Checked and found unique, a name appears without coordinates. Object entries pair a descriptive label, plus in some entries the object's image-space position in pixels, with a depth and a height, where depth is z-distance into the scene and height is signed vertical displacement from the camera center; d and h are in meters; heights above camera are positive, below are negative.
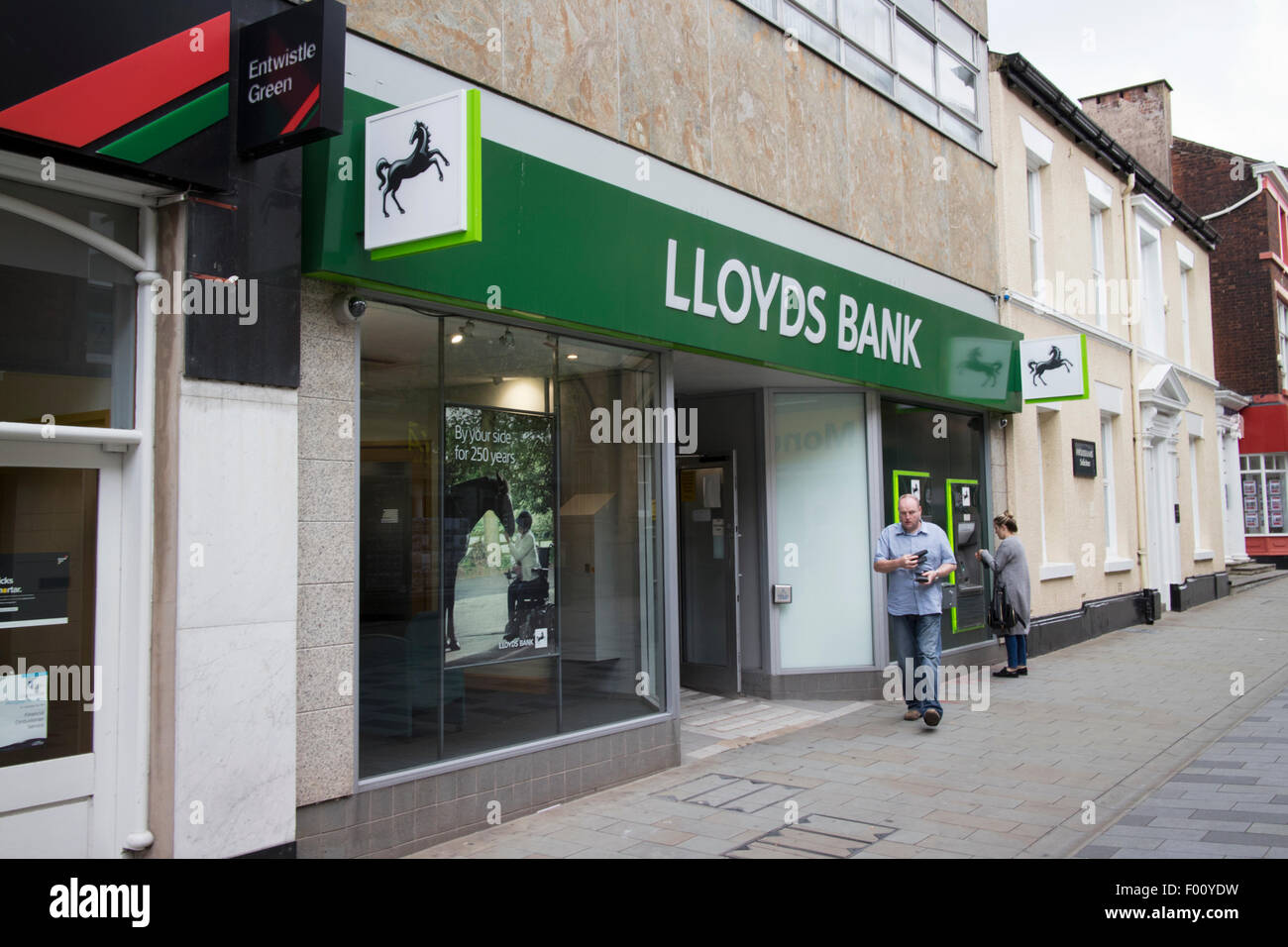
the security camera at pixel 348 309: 5.34 +1.22
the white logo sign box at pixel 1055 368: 12.45 +1.99
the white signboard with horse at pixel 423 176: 4.95 +1.80
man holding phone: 8.42 -0.45
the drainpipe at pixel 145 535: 4.60 +0.06
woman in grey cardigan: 11.42 -0.55
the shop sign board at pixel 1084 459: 14.88 +1.03
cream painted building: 13.62 +3.00
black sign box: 4.52 +2.10
